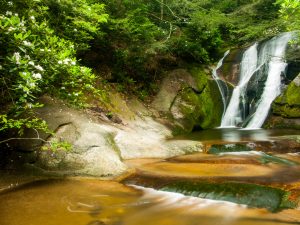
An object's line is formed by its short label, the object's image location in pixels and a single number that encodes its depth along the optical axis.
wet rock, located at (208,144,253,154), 8.86
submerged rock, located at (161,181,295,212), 4.80
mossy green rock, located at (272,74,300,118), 13.09
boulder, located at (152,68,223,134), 12.88
